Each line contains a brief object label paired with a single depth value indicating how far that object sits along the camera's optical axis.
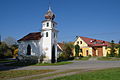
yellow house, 44.89
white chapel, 29.12
